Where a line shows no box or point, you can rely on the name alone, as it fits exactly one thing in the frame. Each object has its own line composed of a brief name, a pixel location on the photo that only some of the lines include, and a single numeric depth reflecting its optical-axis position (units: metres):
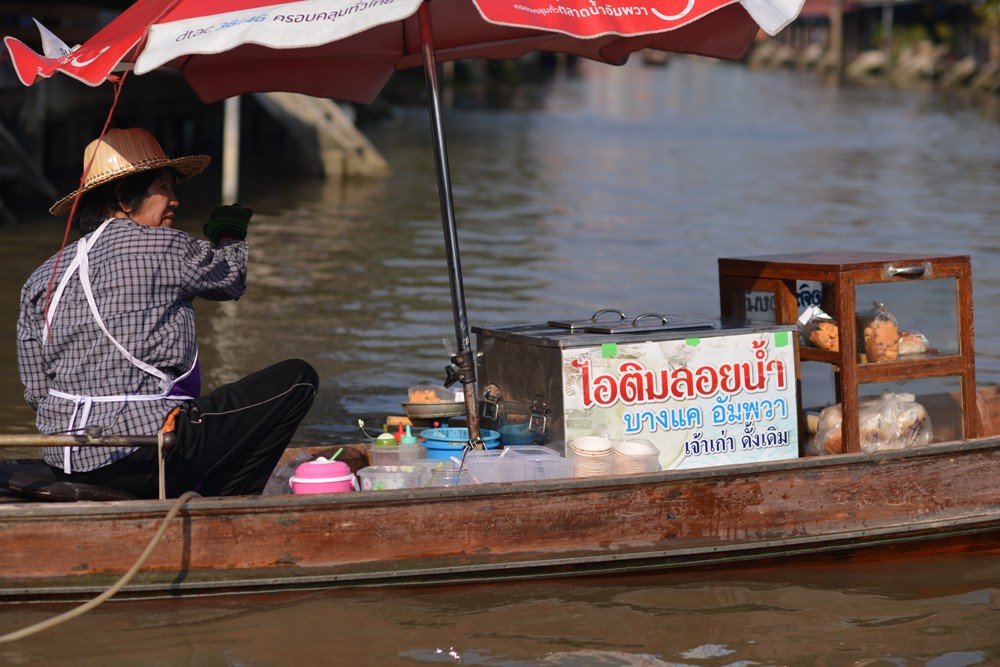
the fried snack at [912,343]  12.08
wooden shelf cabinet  11.62
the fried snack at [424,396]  12.74
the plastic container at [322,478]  11.02
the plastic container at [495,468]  11.19
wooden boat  10.14
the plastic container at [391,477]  11.28
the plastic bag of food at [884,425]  12.02
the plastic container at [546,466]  11.20
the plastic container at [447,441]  11.94
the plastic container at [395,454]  11.87
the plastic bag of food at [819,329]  11.97
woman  10.16
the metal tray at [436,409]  12.34
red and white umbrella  9.62
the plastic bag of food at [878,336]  11.86
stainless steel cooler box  11.25
